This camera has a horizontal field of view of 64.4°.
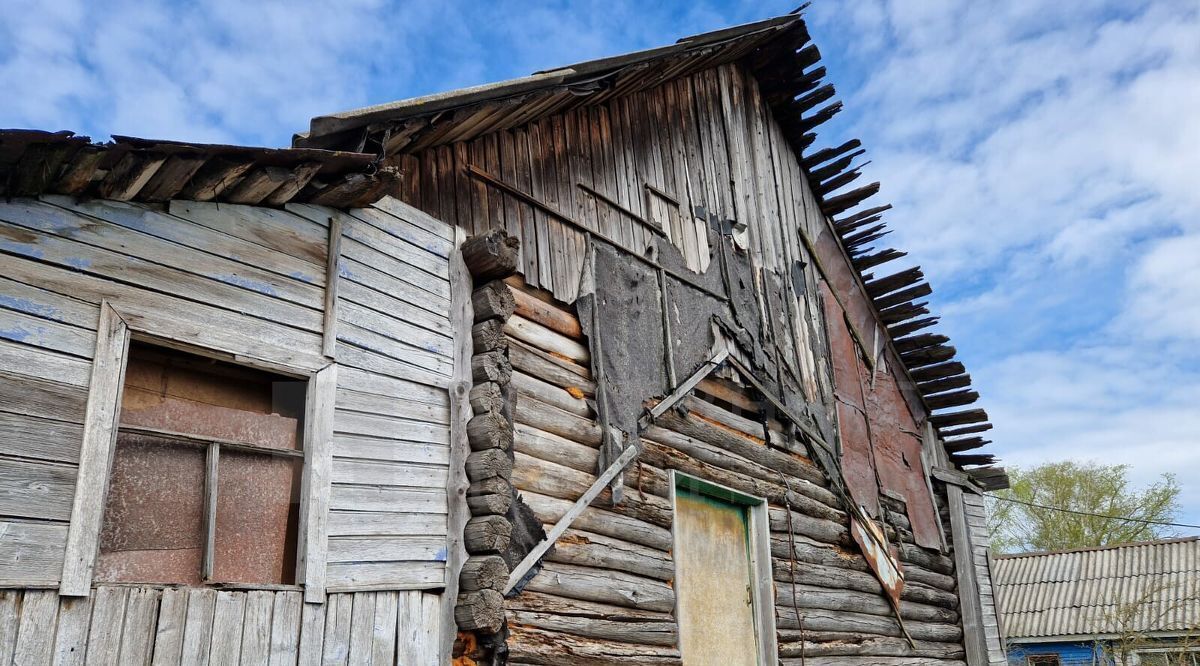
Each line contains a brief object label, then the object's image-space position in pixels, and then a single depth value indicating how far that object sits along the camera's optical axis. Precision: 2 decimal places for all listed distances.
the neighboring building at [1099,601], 20.86
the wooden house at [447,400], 3.99
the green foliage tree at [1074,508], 28.89
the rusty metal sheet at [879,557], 9.77
